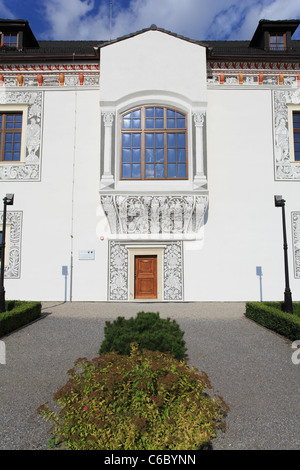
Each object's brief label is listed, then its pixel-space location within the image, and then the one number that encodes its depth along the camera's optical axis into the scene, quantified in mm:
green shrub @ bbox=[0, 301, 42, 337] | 6550
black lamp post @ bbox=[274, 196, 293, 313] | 7746
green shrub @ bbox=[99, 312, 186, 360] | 4086
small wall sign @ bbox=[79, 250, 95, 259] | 11070
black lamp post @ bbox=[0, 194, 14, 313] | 7759
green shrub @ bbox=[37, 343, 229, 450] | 2316
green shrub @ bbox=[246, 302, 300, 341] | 6105
